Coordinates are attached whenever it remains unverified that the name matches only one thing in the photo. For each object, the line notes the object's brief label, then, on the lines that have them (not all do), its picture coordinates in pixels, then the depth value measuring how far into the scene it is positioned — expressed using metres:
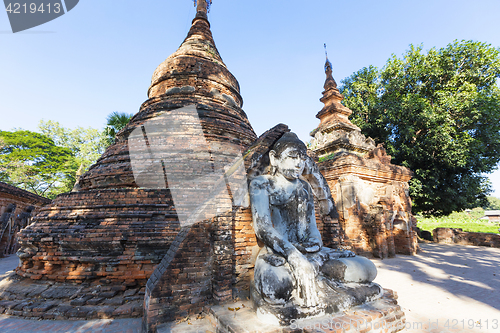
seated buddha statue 2.54
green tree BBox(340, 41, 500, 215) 11.86
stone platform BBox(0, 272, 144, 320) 3.68
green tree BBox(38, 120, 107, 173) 22.39
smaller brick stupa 8.39
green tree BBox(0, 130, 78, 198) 18.72
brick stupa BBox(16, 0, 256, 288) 4.23
